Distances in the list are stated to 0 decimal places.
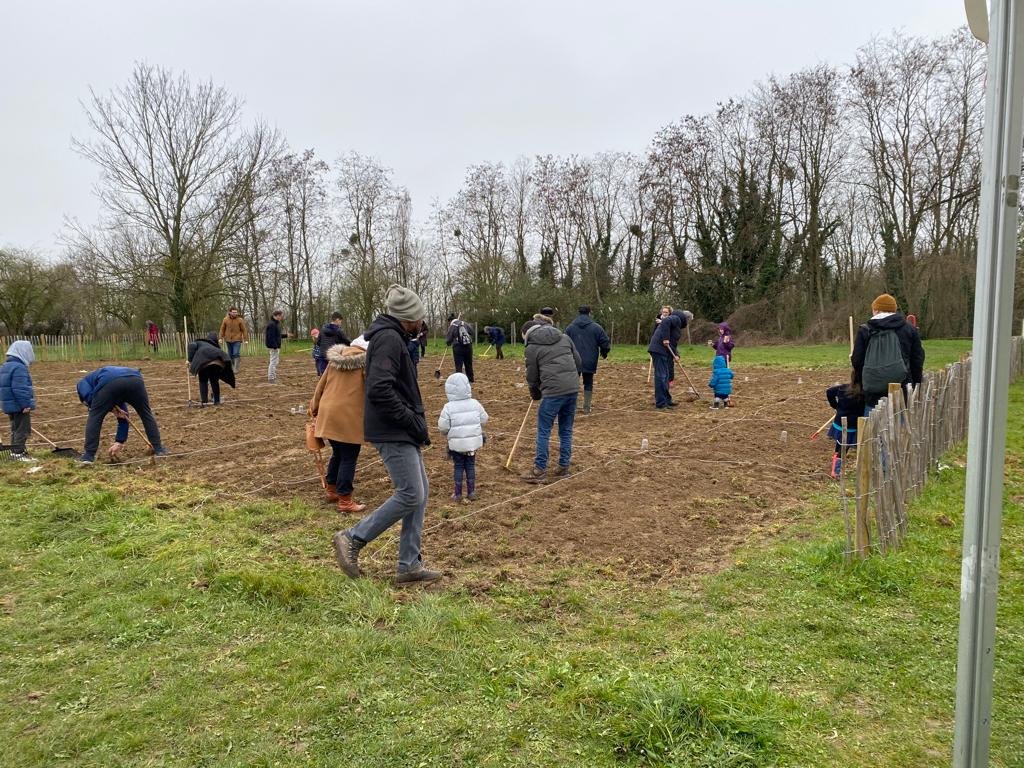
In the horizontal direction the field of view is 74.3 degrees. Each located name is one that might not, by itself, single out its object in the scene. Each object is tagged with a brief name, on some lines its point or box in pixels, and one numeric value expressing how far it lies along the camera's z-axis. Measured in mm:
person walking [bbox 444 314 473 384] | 14695
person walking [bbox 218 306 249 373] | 16344
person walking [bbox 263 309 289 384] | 16172
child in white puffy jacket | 6098
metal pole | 1822
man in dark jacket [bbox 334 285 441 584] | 4324
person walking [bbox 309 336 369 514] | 5891
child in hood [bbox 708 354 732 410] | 11516
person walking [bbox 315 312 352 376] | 11133
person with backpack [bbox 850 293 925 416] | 6449
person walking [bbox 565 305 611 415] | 10578
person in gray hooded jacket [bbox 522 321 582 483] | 7156
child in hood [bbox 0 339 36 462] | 7844
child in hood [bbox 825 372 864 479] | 6920
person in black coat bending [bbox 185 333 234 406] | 11734
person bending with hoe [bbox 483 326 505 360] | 23284
